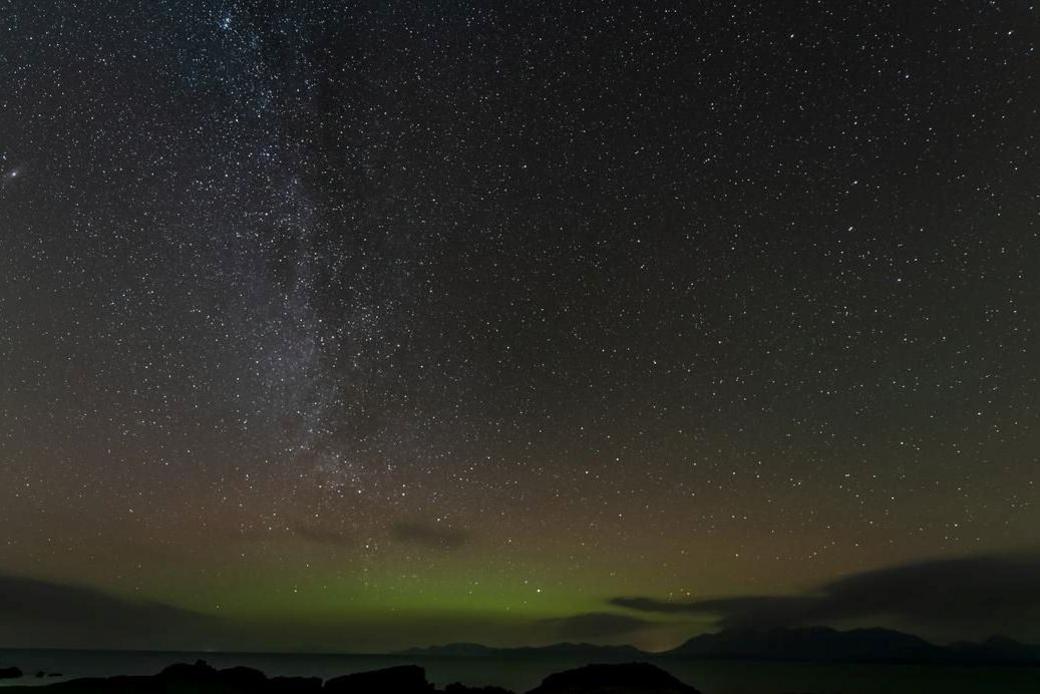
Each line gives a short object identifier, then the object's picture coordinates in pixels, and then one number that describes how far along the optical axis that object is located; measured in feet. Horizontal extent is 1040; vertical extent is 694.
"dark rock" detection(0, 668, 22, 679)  141.79
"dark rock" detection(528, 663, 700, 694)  79.10
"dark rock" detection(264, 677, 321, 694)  91.50
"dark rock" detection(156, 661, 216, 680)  92.12
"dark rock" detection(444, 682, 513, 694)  96.07
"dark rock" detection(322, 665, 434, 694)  90.82
